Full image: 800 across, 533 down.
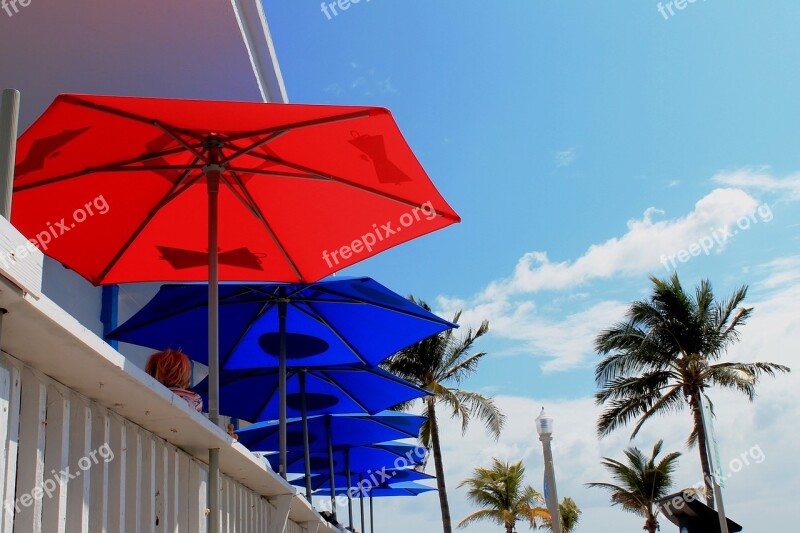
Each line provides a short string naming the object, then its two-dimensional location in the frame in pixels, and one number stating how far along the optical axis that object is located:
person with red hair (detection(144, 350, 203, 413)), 3.76
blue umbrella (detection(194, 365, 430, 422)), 9.50
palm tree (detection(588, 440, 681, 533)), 39.53
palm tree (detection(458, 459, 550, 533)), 37.44
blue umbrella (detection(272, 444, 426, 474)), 15.00
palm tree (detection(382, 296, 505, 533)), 27.98
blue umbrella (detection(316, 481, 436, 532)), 19.88
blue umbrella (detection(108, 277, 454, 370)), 7.25
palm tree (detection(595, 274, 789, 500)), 29.11
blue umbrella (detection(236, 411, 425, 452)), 11.22
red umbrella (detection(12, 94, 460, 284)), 4.48
